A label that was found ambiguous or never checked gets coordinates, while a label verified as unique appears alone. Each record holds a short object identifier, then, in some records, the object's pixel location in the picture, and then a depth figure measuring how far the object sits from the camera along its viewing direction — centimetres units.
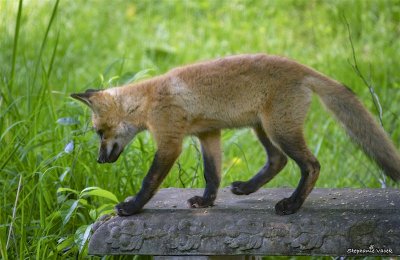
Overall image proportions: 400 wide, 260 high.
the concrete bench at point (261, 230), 763
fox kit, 878
